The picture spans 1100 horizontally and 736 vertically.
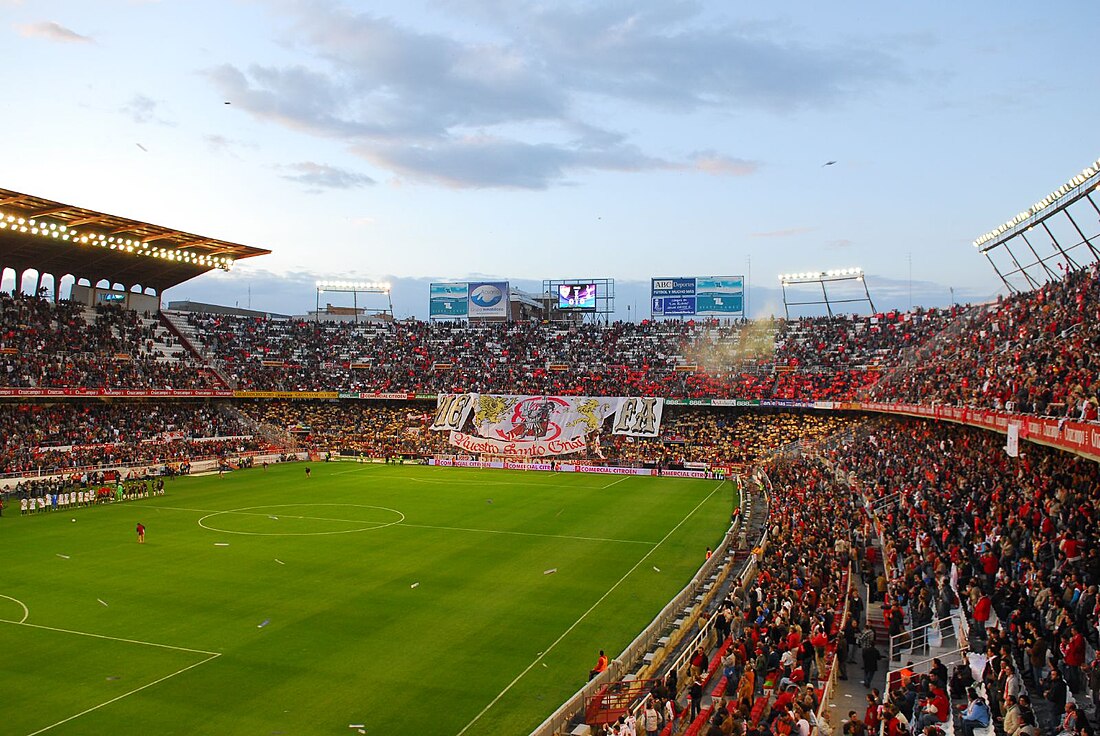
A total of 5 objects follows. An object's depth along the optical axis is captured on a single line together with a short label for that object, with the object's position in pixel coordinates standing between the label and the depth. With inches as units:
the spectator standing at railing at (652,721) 542.0
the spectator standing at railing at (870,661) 636.7
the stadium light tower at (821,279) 2896.2
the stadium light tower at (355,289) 3656.0
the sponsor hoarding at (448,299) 3395.7
